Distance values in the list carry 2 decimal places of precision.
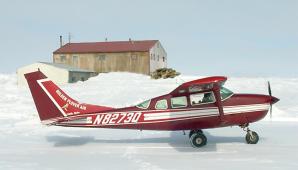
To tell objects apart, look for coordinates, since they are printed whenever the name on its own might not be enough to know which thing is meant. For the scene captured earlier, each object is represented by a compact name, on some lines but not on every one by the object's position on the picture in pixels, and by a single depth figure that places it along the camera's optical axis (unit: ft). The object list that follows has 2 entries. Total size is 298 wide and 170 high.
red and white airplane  39.60
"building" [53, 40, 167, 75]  175.52
